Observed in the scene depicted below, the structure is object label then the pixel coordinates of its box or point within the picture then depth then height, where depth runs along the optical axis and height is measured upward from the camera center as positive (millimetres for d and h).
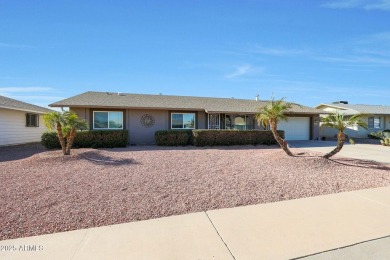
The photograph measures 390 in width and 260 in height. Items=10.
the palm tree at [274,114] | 9875 +611
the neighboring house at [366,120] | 25016 +856
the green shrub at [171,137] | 14766 -591
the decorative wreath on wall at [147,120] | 16609 +585
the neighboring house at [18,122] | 15094 +433
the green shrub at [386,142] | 17156 -1071
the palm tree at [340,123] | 8758 +187
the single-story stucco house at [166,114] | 15672 +1076
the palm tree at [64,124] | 9945 +191
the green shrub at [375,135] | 21941 -739
